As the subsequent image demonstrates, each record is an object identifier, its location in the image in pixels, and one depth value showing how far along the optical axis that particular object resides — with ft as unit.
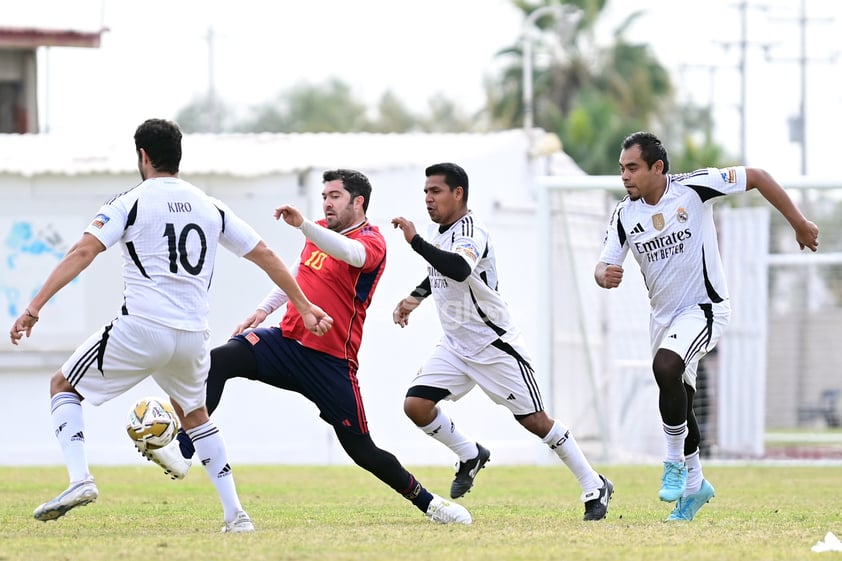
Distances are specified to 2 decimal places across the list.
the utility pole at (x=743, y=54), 288.51
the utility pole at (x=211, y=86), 377.05
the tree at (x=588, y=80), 348.79
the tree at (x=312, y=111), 596.29
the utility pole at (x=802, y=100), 291.99
